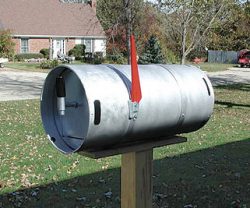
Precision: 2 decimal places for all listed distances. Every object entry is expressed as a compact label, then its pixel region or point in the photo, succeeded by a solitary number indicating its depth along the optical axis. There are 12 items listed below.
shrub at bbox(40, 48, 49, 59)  48.28
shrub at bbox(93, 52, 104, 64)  42.74
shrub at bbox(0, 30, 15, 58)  40.97
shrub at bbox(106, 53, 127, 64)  35.78
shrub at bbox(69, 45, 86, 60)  48.38
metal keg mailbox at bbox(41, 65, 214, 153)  2.80
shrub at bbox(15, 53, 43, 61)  45.56
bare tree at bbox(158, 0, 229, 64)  18.89
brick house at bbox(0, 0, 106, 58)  48.44
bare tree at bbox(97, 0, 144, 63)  16.48
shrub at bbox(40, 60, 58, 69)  36.68
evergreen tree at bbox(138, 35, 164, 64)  27.62
